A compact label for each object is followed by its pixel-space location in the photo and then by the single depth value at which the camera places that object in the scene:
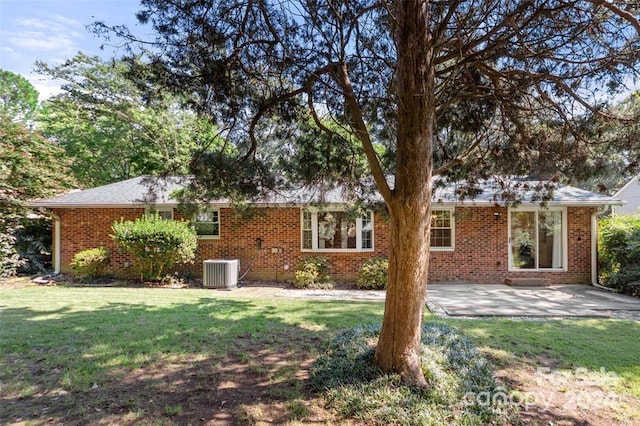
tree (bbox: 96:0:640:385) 3.52
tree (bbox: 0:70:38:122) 21.03
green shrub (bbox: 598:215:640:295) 9.59
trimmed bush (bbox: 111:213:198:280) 10.52
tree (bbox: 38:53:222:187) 18.45
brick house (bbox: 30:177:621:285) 11.34
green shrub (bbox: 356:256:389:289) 10.66
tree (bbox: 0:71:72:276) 11.30
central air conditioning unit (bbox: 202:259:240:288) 10.71
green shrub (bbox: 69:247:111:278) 11.09
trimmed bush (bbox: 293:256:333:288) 10.84
